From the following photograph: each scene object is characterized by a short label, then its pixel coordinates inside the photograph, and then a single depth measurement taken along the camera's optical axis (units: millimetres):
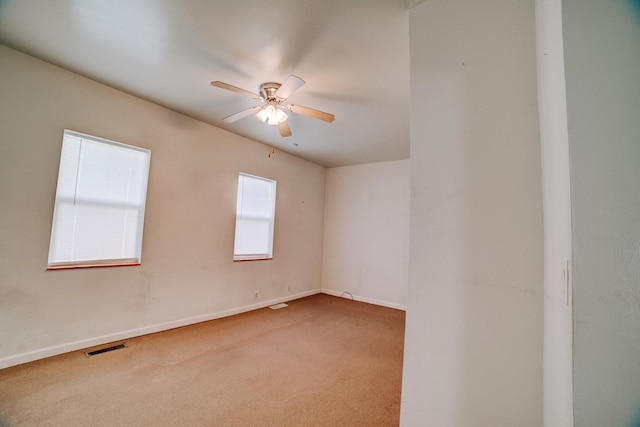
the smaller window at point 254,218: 3990
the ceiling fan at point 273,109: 2332
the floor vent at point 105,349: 2409
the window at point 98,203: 2436
